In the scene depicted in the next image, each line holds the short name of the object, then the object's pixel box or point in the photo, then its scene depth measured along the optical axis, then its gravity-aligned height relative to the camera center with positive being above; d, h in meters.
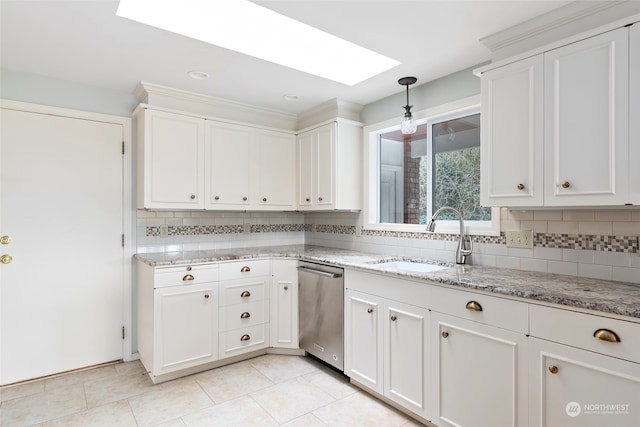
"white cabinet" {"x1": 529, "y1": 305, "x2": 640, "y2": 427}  1.30 -0.63
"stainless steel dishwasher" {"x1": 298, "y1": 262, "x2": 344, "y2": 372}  2.63 -0.79
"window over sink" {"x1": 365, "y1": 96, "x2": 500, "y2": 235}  2.58 +0.36
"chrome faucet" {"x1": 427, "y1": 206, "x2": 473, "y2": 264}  2.42 -0.21
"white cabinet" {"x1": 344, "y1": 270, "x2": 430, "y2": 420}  2.03 -0.81
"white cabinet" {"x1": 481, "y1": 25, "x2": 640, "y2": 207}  1.57 +0.45
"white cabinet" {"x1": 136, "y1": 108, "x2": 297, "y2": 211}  2.82 +0.45
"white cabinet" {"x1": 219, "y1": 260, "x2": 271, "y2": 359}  2.85 -0.79
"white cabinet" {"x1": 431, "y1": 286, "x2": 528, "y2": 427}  1.60 -0.73
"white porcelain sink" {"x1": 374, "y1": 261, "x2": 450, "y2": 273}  2.56 -0.40
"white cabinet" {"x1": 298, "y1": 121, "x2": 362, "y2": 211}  3.23 +0.45
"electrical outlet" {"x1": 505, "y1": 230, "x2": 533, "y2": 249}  2.17 -0.16
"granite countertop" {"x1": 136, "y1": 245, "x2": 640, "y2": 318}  1.43 -0.36
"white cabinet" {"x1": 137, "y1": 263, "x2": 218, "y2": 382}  2.55 -0.80
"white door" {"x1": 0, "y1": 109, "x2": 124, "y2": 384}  2.55 -0.24
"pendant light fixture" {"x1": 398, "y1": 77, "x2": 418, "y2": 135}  2.64 +0.72
